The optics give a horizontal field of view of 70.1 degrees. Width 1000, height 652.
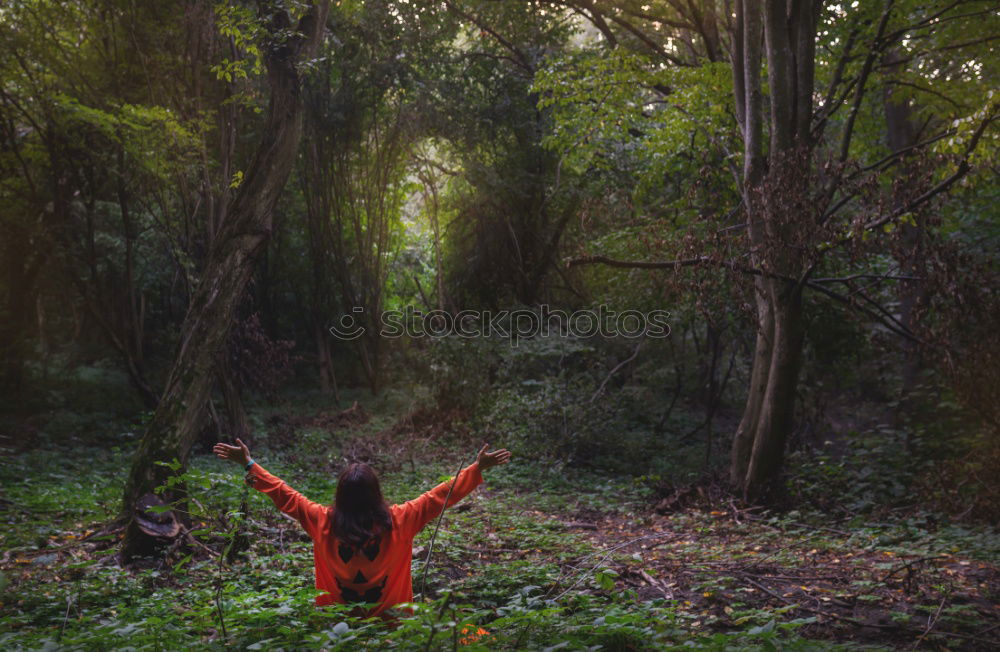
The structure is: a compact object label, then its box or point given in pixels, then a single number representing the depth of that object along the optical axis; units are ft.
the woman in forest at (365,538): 11.77
